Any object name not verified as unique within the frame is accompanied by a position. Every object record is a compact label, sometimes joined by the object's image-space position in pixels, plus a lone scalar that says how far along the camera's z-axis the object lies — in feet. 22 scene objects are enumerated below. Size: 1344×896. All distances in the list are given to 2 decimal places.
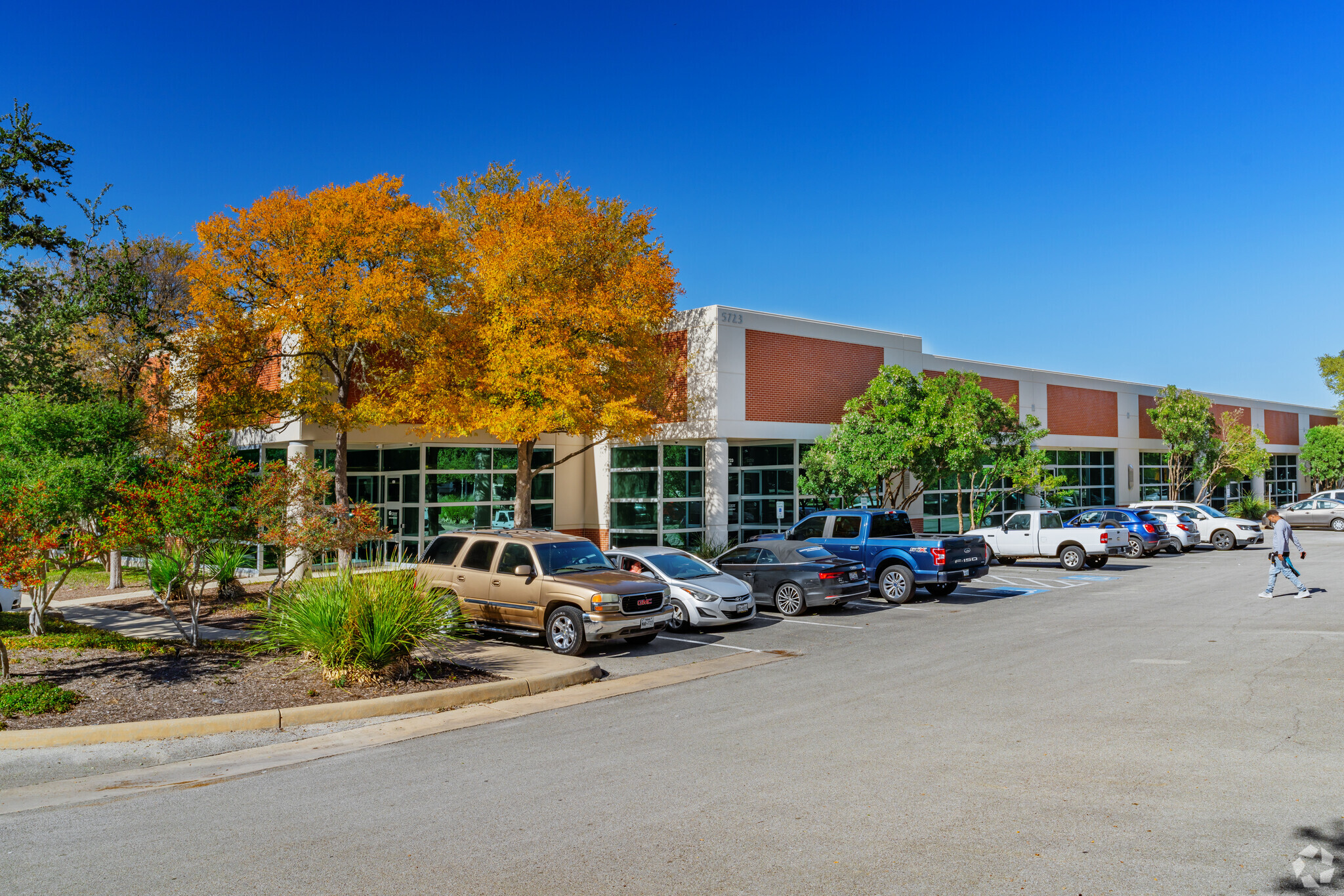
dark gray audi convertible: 56.44
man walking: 59.72
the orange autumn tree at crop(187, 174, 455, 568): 63.98
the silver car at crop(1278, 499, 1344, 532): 133.90
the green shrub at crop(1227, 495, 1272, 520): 155.22
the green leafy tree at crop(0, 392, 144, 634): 35.91
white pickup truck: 83.76
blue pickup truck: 62.18
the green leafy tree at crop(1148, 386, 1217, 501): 133.39
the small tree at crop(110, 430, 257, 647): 37.09
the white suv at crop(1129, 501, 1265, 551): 106.01
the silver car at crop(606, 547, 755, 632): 50.37
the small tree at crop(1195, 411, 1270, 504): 136.98
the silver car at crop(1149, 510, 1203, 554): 100.92
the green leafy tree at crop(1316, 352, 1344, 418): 203.62
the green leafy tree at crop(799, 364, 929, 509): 81.66
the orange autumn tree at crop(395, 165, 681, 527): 66.59
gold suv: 42.39
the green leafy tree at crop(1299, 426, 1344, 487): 174.60
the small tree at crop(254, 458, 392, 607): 41.50
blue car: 94.43
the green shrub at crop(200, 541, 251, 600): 45.73
